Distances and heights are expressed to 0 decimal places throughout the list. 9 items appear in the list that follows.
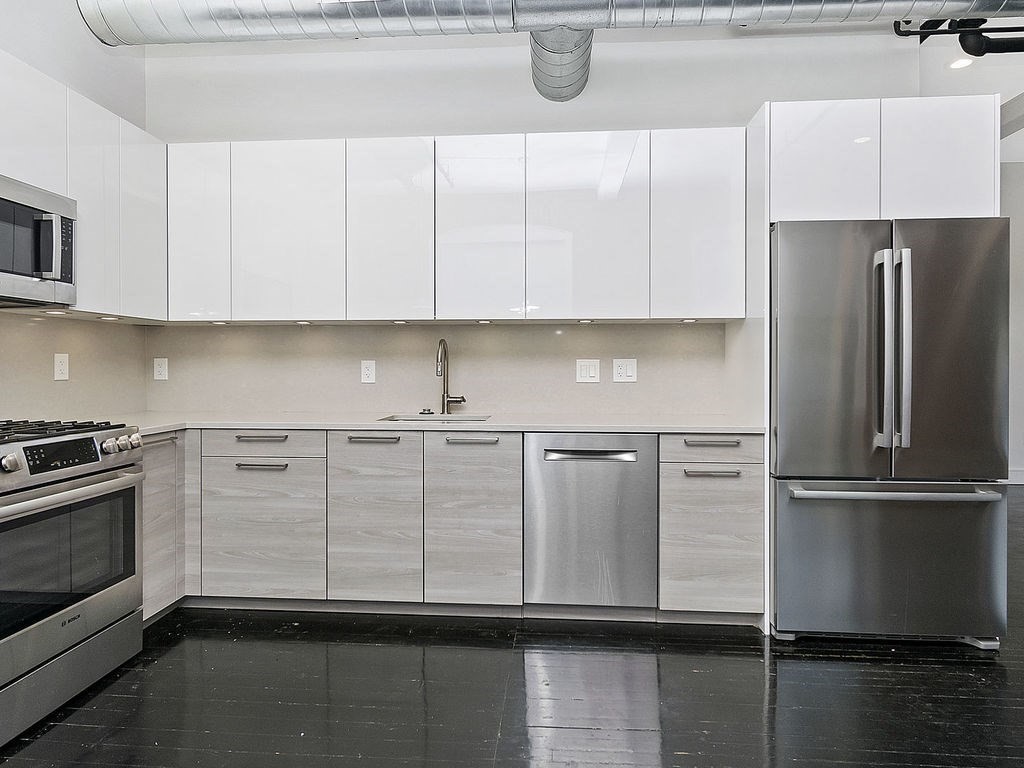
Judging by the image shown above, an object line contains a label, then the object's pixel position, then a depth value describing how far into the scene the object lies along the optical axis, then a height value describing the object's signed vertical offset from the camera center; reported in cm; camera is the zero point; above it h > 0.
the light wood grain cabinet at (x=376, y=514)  301 -57
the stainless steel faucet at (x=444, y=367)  349 +10
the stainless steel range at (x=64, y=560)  202 -58
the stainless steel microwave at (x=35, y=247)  234 +51
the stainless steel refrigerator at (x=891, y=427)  265 -17
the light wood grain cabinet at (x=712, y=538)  289 -66
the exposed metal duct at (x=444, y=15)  242 +137
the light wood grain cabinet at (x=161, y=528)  283 -61
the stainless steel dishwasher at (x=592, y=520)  293 -58
